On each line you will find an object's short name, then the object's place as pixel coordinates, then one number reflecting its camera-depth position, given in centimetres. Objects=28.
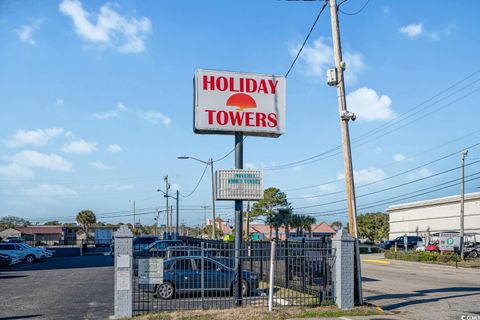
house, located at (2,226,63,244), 9475
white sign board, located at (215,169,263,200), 1420
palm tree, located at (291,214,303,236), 7118
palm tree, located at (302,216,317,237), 7125
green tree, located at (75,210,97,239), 9950
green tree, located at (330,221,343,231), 12269
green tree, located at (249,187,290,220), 7575
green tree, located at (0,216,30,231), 16488
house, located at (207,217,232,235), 10744
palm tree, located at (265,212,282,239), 7281
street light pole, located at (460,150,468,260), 4078
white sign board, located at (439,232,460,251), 3845
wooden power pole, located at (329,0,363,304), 1484
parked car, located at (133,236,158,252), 3437
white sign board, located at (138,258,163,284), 1239
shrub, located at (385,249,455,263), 3712
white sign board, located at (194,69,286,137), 1452
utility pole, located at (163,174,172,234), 6222
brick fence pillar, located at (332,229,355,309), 1353
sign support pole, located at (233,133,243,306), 1347
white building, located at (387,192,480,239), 5688
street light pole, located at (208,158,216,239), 4520
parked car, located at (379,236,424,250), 5704
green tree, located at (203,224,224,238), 8199
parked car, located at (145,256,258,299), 1355
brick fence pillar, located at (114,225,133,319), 1209
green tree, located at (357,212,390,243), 8938
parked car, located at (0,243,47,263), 3588
